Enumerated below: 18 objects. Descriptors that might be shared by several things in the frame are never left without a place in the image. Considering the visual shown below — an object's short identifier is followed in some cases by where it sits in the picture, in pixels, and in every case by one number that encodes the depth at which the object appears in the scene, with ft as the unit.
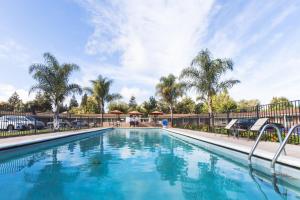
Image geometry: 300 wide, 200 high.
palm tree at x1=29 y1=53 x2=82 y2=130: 39.14
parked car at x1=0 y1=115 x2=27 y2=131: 33.61
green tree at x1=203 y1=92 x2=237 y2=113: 103.90
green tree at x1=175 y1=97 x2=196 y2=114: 116.23
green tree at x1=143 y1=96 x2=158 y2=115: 102.26
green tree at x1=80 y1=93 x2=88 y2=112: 113.33
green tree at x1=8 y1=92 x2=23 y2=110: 159.19
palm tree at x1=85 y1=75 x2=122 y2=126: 72.70
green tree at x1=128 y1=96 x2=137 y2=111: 161.20
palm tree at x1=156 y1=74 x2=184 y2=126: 71.32
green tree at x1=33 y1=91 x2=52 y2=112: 120.76
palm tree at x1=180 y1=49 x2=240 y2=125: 39.27
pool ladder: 11.75
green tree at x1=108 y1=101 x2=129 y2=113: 103.56
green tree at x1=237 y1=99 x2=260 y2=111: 142.68
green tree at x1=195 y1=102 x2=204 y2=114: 114.67
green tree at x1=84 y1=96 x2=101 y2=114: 110.54
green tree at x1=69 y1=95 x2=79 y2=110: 161.17
